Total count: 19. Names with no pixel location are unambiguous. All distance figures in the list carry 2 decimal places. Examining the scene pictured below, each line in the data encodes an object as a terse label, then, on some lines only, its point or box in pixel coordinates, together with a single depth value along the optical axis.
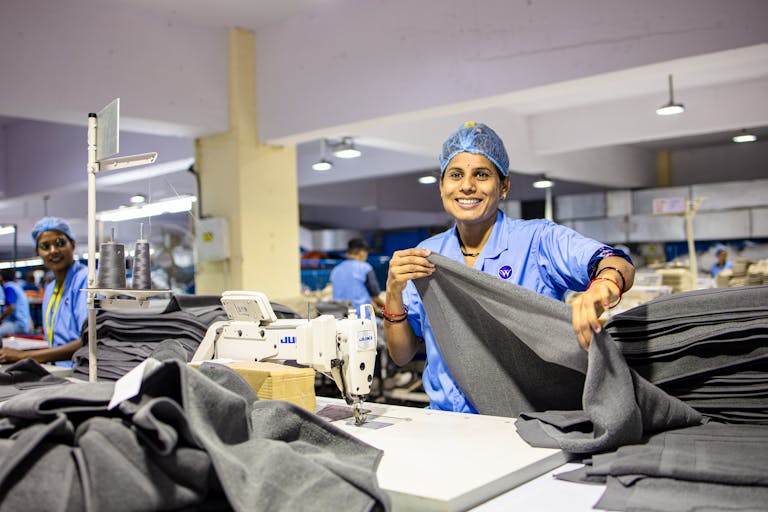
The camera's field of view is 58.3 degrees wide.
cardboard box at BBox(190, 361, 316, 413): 1.69
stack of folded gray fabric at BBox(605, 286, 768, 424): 1.40
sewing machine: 1.76
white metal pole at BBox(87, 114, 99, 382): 2.05
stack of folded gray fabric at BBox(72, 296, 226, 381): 2.38
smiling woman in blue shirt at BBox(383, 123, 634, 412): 1.87
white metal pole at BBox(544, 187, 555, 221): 10.95
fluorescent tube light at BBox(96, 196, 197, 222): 2.00
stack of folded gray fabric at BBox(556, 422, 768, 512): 1.05
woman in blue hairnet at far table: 3.32
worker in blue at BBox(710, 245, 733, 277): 10.30
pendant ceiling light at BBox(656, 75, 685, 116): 7.01
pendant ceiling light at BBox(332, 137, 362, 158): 7.44
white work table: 1.15
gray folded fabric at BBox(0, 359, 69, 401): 2.22
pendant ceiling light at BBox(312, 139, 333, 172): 8.76
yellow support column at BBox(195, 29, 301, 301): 5.59
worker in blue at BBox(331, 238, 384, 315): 6.82
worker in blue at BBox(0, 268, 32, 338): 5.50
